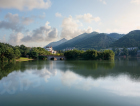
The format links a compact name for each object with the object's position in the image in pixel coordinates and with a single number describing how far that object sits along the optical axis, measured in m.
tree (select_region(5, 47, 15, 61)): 47.10
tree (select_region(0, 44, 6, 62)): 43.16
